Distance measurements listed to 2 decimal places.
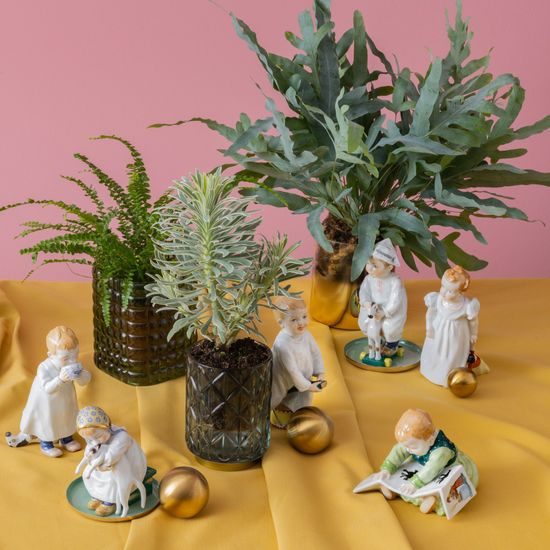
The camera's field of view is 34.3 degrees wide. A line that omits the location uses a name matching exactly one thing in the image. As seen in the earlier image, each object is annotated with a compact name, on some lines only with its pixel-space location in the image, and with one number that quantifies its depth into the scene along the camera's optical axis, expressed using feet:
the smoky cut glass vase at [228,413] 4.97
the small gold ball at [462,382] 5.98
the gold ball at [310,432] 5.16
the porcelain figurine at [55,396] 5.03
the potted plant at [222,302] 4.83
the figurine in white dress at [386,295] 6.35
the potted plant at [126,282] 5.69
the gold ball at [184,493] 4.52
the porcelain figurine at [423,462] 4.74
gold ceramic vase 6.91
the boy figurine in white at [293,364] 5.37
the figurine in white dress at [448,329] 6.17
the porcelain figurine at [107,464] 4.52
